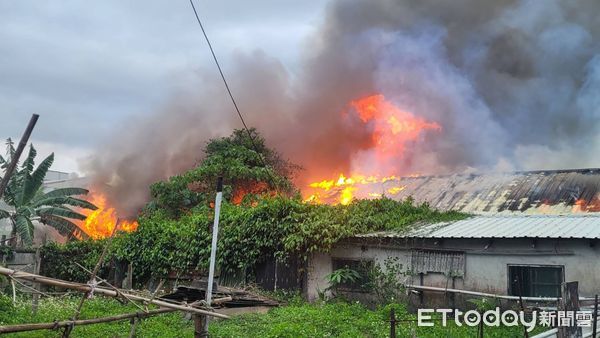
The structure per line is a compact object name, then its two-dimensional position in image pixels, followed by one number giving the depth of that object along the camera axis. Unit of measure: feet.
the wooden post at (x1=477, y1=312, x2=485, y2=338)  26.19
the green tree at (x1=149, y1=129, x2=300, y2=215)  77.82
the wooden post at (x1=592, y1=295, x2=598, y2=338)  27.30
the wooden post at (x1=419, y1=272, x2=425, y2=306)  43.19
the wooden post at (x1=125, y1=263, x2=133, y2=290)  55.16
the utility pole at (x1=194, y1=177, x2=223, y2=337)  20.11
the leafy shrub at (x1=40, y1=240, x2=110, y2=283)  65.67
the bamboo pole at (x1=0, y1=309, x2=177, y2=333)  12.88
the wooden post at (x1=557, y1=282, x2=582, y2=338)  26.94
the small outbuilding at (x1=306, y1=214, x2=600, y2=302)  37.88
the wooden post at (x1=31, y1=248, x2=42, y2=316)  37.61
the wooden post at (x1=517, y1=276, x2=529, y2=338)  39.22
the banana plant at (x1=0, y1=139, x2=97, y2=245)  64.08
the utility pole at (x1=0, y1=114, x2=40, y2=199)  12.88
